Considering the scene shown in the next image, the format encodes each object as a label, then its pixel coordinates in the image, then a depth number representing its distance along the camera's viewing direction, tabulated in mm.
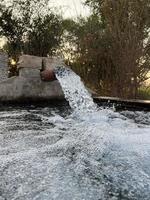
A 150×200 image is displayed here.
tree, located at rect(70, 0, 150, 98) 2562
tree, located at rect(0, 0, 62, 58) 4149
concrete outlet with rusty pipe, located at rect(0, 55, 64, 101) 2372
